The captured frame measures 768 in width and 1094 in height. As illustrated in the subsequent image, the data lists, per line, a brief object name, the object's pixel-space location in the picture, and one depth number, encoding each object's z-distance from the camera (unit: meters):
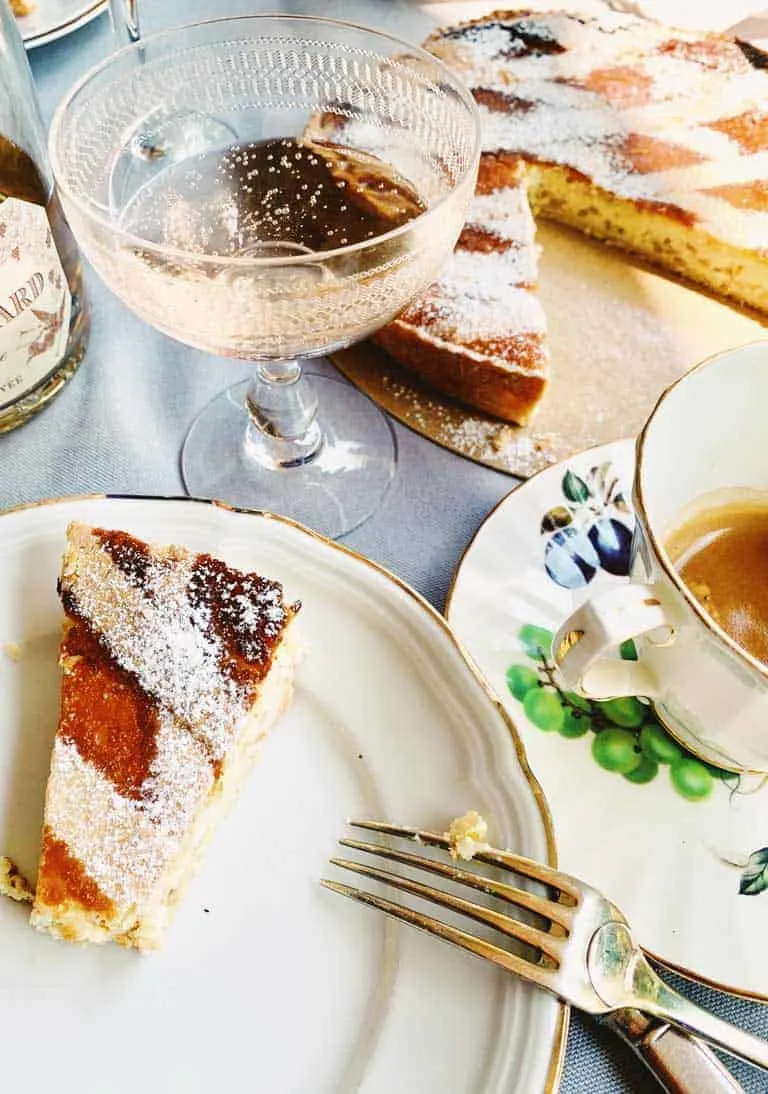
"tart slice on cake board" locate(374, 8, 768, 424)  0.38
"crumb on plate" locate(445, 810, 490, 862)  0.22
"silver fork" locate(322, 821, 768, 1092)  0.21
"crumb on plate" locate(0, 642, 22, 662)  0.25
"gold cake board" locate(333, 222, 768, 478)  0.33
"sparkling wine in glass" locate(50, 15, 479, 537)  0.25
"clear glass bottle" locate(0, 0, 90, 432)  0.28
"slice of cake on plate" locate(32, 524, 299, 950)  0.22
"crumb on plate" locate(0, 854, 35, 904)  0.22
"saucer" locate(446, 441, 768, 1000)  0.23
